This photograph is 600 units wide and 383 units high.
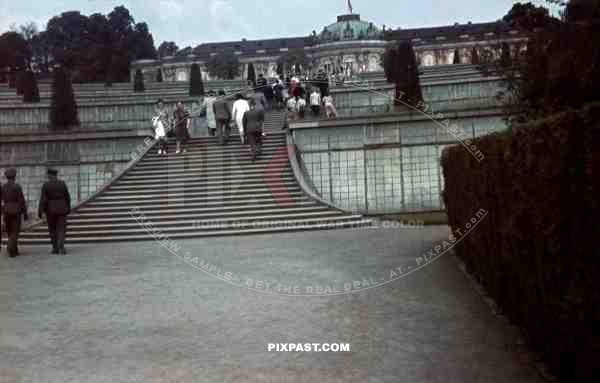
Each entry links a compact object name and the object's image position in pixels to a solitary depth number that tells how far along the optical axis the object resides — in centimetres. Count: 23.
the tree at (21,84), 4081
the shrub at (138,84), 5008
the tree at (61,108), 2928
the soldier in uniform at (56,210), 1723
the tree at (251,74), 5505
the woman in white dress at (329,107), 2920
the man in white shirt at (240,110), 2689
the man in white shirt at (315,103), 2977
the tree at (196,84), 4109
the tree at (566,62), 950
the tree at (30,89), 3894
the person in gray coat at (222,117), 2653
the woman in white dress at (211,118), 2852
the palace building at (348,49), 9994
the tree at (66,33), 9425
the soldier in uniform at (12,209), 1705
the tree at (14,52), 8244
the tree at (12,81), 5521
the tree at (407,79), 2753
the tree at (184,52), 11215
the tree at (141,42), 9838
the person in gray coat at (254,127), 2442
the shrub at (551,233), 599
